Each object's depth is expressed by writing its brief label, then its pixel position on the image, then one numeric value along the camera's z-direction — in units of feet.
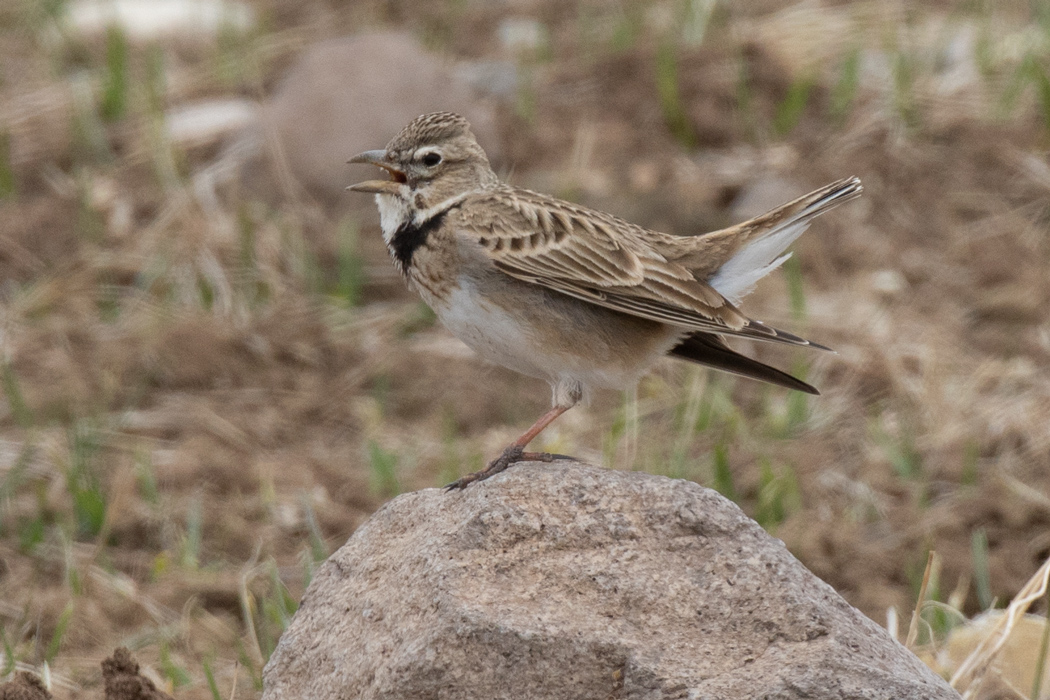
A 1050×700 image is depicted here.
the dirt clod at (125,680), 30.50
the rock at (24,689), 29.86
